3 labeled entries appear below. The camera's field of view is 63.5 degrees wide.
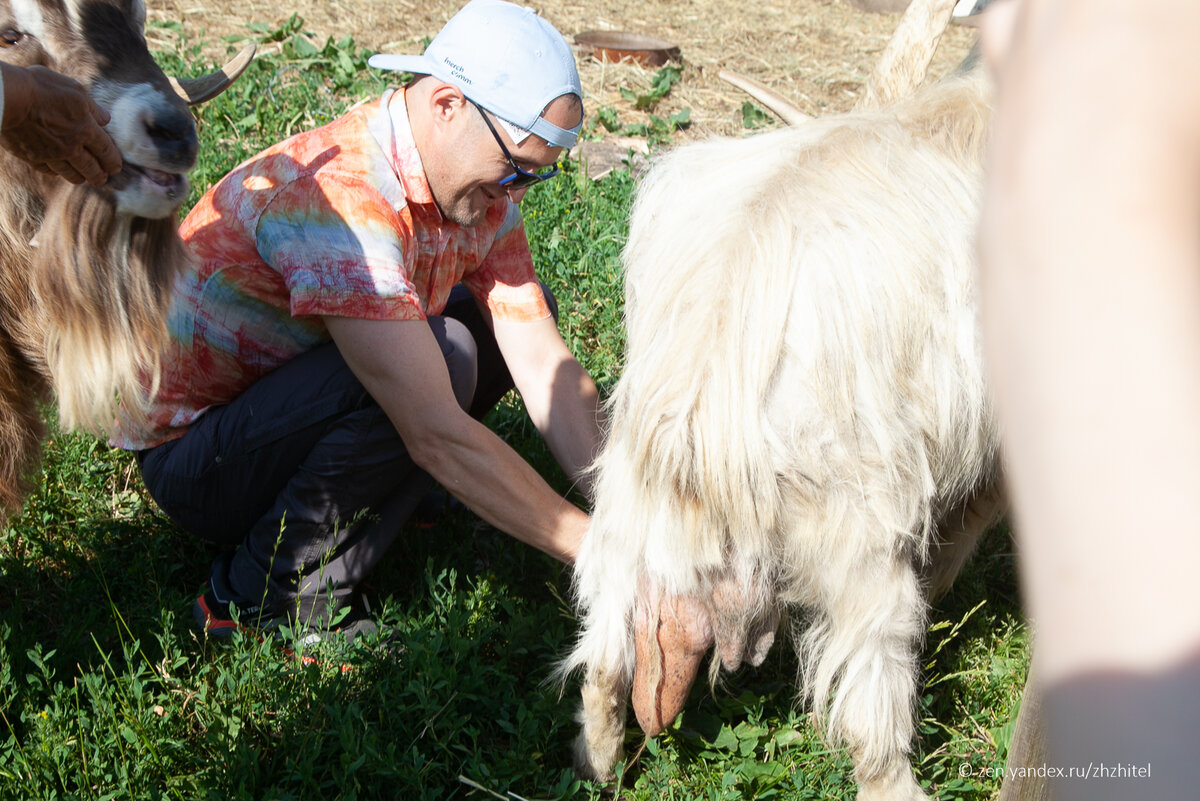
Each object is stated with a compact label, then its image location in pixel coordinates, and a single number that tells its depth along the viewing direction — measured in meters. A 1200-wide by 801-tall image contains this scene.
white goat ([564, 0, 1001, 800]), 1.85
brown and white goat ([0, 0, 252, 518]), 1.91
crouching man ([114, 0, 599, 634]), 2.41
